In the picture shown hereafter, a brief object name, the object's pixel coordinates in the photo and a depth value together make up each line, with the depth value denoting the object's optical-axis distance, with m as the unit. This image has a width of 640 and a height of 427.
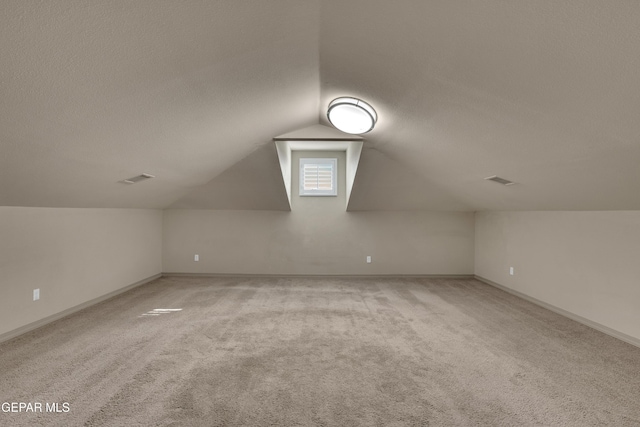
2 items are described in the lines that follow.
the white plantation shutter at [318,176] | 5.91
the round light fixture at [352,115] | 2.73
